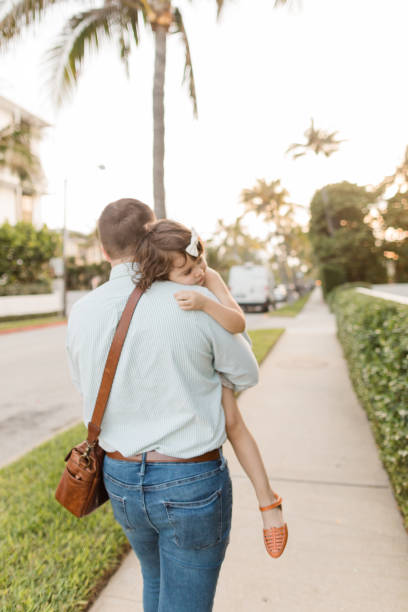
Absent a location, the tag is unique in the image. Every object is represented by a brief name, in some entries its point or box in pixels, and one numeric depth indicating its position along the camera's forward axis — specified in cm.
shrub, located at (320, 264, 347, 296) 2881
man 141
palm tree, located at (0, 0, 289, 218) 635
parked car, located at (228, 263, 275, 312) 2528
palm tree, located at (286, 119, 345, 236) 3675
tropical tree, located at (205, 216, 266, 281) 4550
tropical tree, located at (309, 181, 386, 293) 3008
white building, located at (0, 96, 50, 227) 3039
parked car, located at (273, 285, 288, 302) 4284
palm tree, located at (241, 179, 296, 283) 3806
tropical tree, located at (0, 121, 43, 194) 1903
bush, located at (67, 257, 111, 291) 4253
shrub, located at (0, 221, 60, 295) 2338
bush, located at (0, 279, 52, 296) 2256
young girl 144
